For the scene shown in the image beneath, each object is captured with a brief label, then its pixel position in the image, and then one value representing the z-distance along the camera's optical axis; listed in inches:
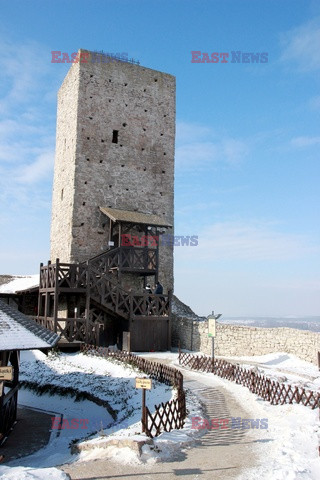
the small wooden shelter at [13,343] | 413.0
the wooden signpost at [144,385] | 366.6
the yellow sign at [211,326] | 682.8
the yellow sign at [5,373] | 376.2
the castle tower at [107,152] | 1000.9
